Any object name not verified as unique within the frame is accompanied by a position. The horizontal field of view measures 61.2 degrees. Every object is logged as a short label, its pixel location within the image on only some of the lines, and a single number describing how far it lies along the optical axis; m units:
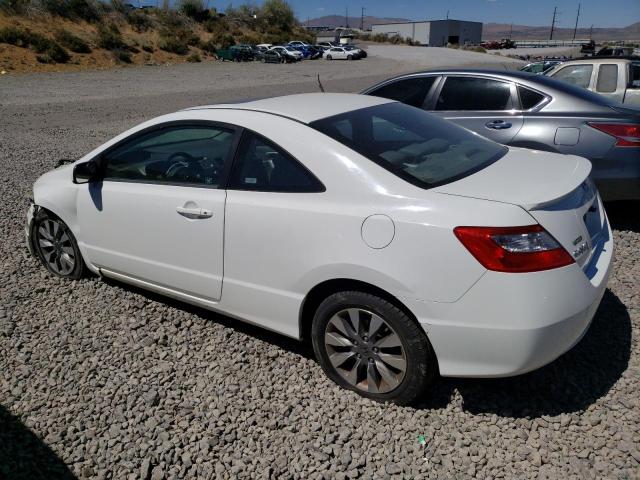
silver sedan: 4.92
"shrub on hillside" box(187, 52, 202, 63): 48.38
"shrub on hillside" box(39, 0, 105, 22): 47.41
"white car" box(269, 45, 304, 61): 50.94
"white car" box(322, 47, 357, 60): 57.62
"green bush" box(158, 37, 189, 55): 49.12
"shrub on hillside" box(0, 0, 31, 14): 44.24
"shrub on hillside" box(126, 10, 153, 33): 52.34
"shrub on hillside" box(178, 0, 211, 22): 63.28
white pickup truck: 9.55
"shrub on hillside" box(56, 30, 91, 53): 41.16
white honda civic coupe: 2.45
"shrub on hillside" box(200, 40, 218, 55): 53.77
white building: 121.75
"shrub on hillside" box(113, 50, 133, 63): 42.34
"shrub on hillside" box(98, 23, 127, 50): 43.74
